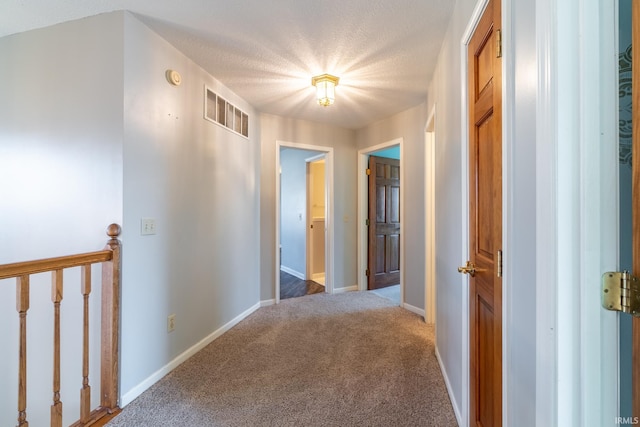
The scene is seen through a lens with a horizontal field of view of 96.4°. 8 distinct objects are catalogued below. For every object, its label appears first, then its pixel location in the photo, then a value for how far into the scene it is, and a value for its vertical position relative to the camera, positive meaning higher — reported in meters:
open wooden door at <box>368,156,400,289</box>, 4.18 -0.12
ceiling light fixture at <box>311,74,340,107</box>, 2.48 +1.13
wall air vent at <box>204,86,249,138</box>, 2.50 +0.97
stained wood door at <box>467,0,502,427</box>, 1.01 -0.02
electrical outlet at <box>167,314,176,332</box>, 2.06 -0.79
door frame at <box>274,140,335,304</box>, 3.97 -0.06
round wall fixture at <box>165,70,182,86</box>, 2.04 +1.00
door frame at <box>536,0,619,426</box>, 0.58 +0.02
